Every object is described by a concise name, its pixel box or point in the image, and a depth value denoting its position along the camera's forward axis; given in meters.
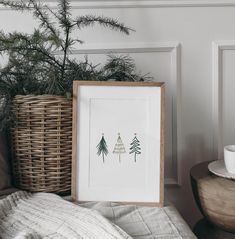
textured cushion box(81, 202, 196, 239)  0.80
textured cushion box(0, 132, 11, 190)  1.00
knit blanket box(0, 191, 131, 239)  0.74
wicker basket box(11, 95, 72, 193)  0.97
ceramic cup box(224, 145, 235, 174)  0.96
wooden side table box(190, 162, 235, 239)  0.91
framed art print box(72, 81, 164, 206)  0.97
